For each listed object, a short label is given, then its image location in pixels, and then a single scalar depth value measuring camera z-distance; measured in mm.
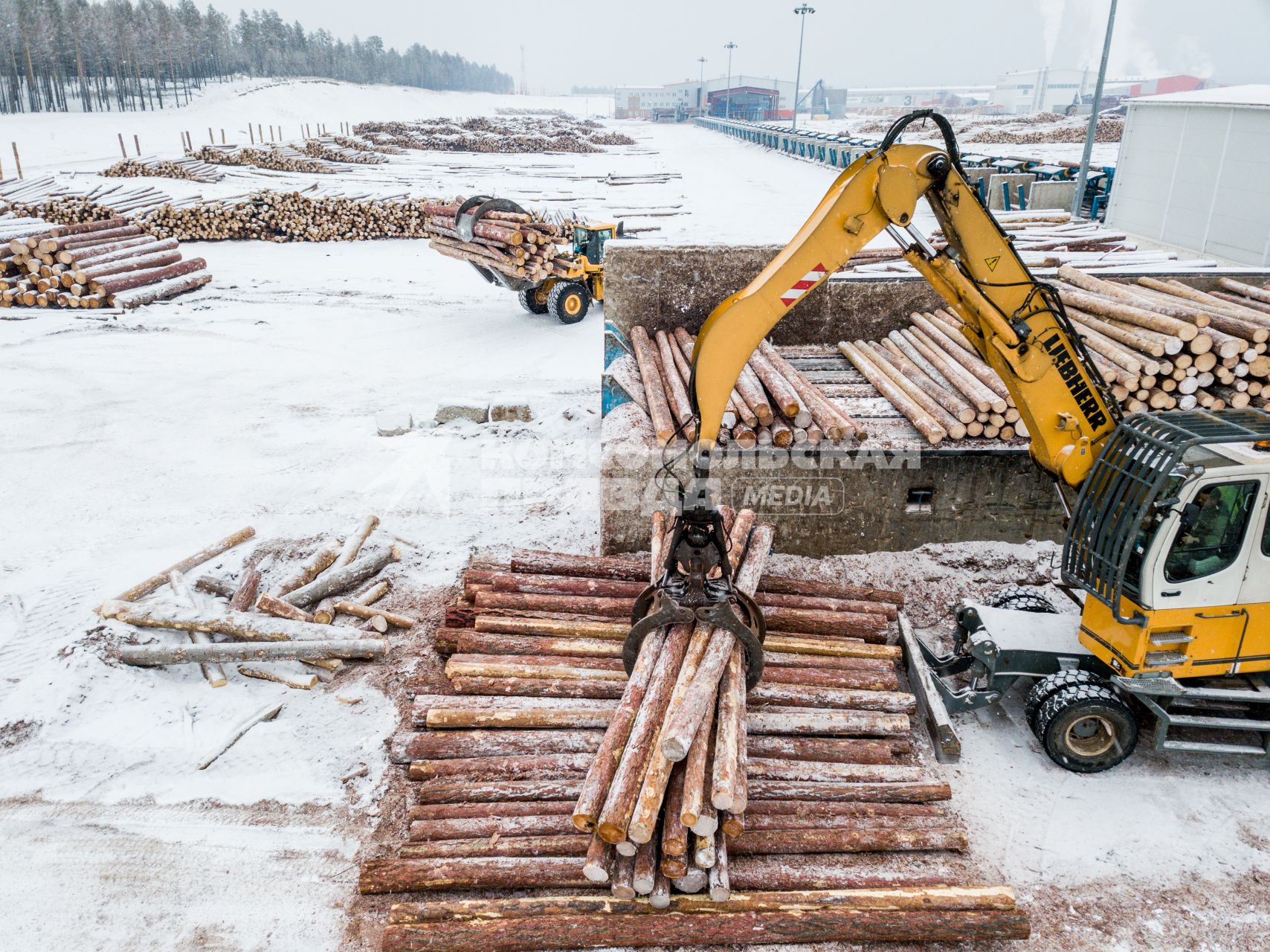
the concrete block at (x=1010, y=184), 25953
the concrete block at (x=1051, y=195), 24938
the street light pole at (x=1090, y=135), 20081
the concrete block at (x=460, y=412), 12734
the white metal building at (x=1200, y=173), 17031
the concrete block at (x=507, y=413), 12891
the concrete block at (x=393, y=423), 12180
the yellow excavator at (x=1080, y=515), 5777
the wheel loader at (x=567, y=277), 17922
